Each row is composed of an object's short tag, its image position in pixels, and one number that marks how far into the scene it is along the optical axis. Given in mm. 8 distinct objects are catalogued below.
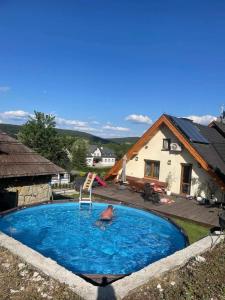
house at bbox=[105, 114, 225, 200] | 14160
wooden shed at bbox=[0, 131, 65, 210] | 11152
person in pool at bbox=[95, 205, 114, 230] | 11357
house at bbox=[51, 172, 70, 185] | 25113
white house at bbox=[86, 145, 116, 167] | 74472
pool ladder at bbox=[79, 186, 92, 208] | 12917
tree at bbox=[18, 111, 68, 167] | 22117
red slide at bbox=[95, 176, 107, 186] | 17066
